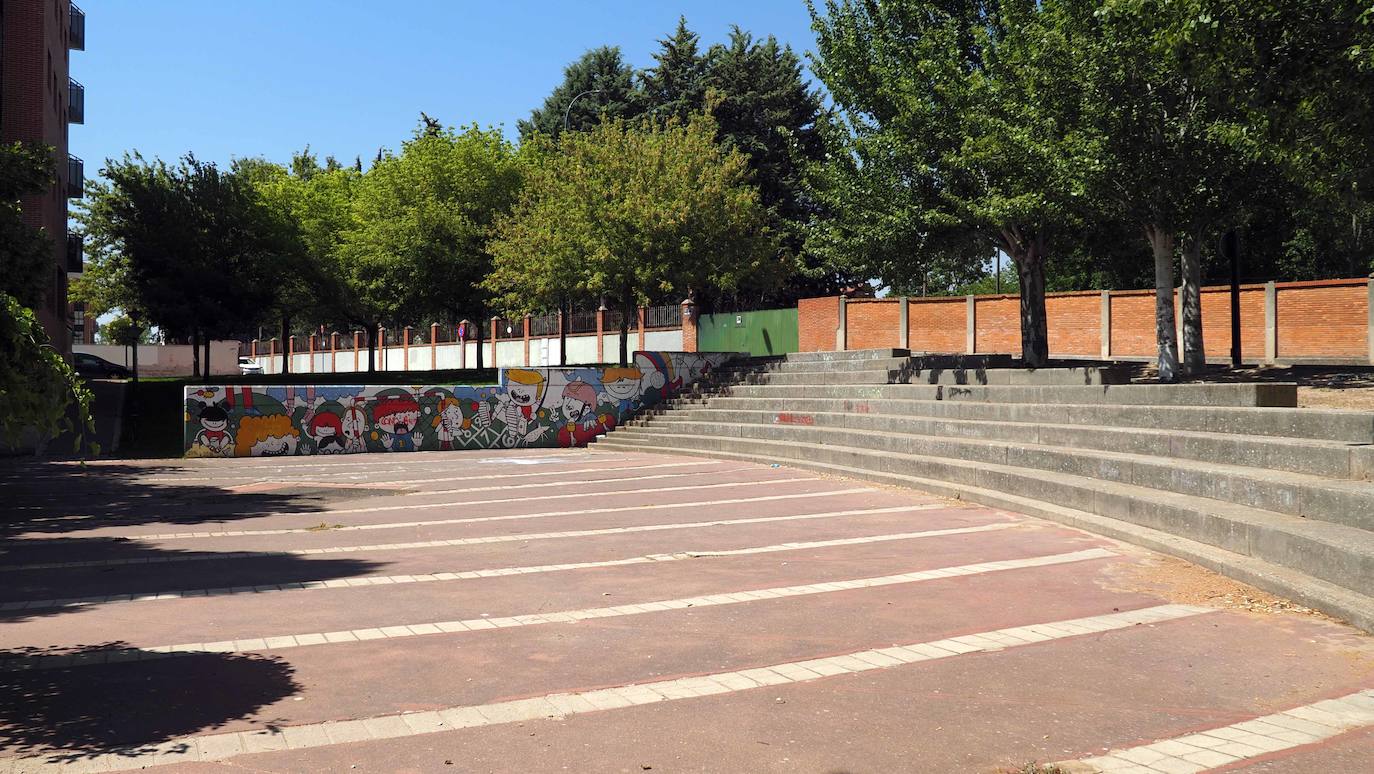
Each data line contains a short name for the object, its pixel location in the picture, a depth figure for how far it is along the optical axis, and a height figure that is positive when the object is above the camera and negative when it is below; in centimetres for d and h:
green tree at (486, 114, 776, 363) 2928 +434
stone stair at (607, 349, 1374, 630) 790 -104
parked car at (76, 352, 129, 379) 5422 +59
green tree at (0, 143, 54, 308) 1583 +249
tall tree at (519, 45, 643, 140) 5356 +1504
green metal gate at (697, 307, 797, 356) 3344 +135
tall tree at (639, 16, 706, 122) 4975 +1459
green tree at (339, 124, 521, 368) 3700 +534
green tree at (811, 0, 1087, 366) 1764 +451
